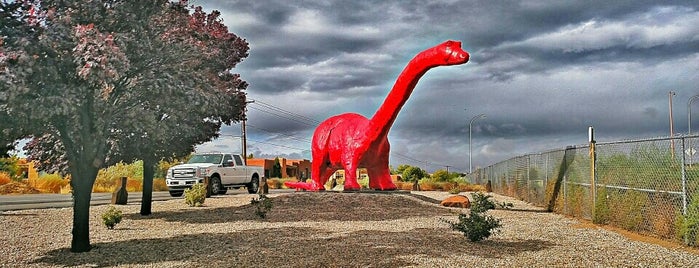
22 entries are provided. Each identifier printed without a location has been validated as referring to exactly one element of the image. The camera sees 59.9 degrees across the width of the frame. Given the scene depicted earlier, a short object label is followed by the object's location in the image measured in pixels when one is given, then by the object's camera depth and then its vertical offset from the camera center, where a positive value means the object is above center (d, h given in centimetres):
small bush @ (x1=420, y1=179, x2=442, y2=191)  3575 -70
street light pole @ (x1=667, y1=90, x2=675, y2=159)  1105 +50
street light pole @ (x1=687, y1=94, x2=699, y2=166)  995 +42
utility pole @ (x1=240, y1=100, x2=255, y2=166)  4503 +251
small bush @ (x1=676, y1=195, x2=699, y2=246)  984 -82
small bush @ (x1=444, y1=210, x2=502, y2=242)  1005 -87
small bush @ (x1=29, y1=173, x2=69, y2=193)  3150 -53
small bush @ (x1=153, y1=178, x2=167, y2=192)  3616 -70
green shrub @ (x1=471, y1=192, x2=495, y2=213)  1051 -52
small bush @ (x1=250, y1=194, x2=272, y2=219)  1472 -80
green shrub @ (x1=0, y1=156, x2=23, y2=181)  3316 +29
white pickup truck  2581 +3
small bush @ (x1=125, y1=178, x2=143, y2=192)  3431 -68
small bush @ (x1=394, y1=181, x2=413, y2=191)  3519 -68
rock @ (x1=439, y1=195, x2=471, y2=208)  1823 -83
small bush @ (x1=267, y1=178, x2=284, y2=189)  4028 -70
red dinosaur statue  1537 +117
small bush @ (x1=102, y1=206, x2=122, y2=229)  1251 -92
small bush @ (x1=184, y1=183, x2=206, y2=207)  1872 -72
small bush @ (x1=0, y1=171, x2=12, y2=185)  3130 -26
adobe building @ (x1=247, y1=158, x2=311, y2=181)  6266 +96
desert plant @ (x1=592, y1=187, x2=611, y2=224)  1335 -74
